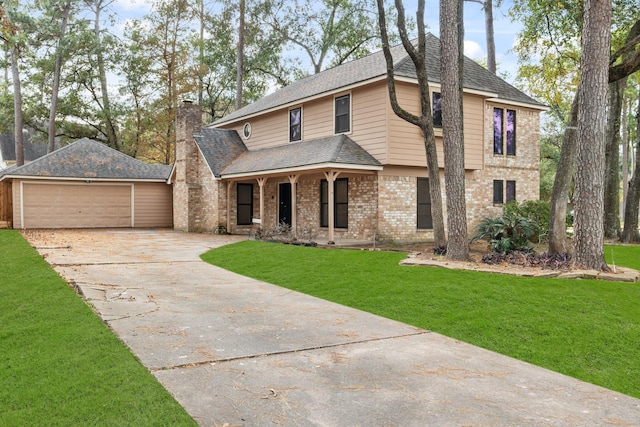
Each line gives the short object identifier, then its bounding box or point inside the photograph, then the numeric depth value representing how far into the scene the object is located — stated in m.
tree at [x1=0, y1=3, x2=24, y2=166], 29.25
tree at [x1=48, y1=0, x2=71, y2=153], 29.44
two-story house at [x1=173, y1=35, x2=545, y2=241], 15.59
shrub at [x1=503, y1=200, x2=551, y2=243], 17.08
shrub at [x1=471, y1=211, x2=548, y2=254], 12.24
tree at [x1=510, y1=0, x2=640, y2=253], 11.93
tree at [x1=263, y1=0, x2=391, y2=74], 31.39
